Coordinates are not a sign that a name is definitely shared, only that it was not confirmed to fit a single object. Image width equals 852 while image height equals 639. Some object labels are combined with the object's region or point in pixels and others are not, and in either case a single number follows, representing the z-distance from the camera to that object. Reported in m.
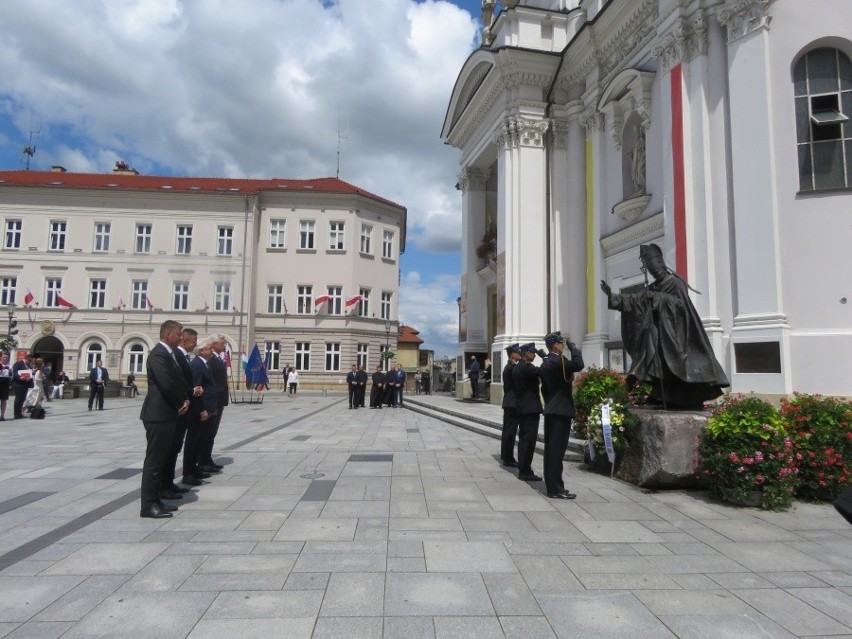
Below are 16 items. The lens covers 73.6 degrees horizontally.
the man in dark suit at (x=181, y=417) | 6.17
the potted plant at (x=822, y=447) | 6.34
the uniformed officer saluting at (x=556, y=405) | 6.61
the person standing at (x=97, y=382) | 20.92
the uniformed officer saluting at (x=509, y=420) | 8.48
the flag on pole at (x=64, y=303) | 39.38
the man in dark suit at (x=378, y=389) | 23.17
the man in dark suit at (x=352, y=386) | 23.33
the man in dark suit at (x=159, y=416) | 5.64
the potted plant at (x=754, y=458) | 6.06
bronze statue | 7.12
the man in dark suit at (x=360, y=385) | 23.19
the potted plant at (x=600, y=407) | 7.34
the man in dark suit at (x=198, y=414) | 7.23
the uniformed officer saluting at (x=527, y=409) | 7.57
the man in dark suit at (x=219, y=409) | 7.88
